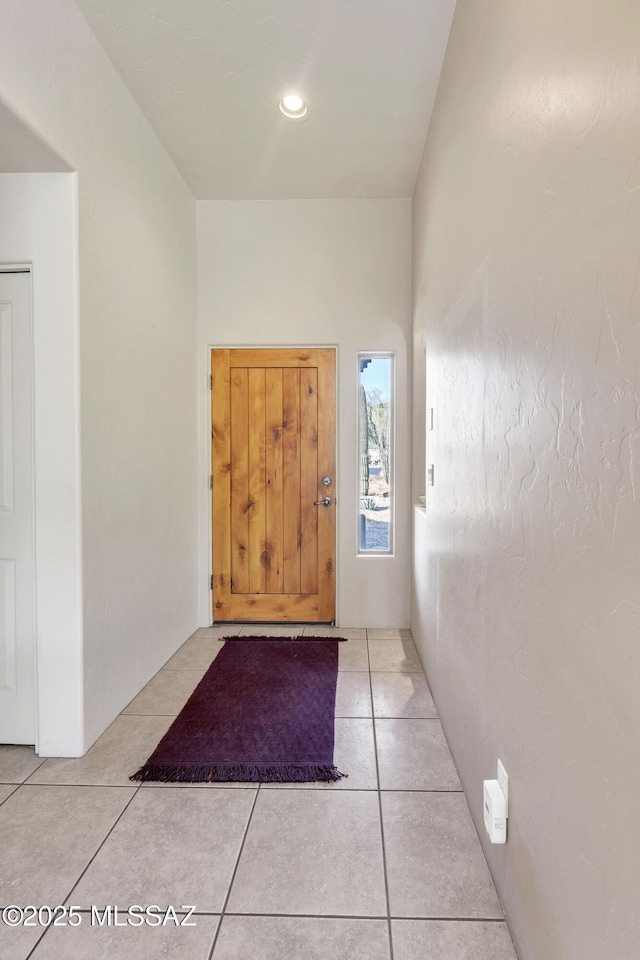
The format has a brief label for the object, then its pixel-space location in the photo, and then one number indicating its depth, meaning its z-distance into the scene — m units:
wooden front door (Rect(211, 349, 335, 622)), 3.77
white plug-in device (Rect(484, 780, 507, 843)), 1.37
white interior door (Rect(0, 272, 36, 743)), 2.17
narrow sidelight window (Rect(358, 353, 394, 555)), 3.78
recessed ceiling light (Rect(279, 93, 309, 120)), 2.64
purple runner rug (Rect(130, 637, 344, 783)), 2.04
